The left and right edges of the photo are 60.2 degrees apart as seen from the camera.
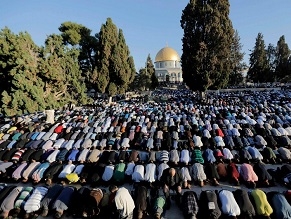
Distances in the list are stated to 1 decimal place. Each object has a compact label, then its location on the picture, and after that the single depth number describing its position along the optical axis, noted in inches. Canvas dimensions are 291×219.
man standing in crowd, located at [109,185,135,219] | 273.7
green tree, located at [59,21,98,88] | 1307.8
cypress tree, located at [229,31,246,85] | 1704.1
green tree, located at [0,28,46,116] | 681.6
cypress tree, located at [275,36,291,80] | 2010.3
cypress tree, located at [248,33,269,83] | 1900.8
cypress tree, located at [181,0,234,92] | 1065.5
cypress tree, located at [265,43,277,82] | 1985.9
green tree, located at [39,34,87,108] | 772.0
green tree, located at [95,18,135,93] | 1136.2
